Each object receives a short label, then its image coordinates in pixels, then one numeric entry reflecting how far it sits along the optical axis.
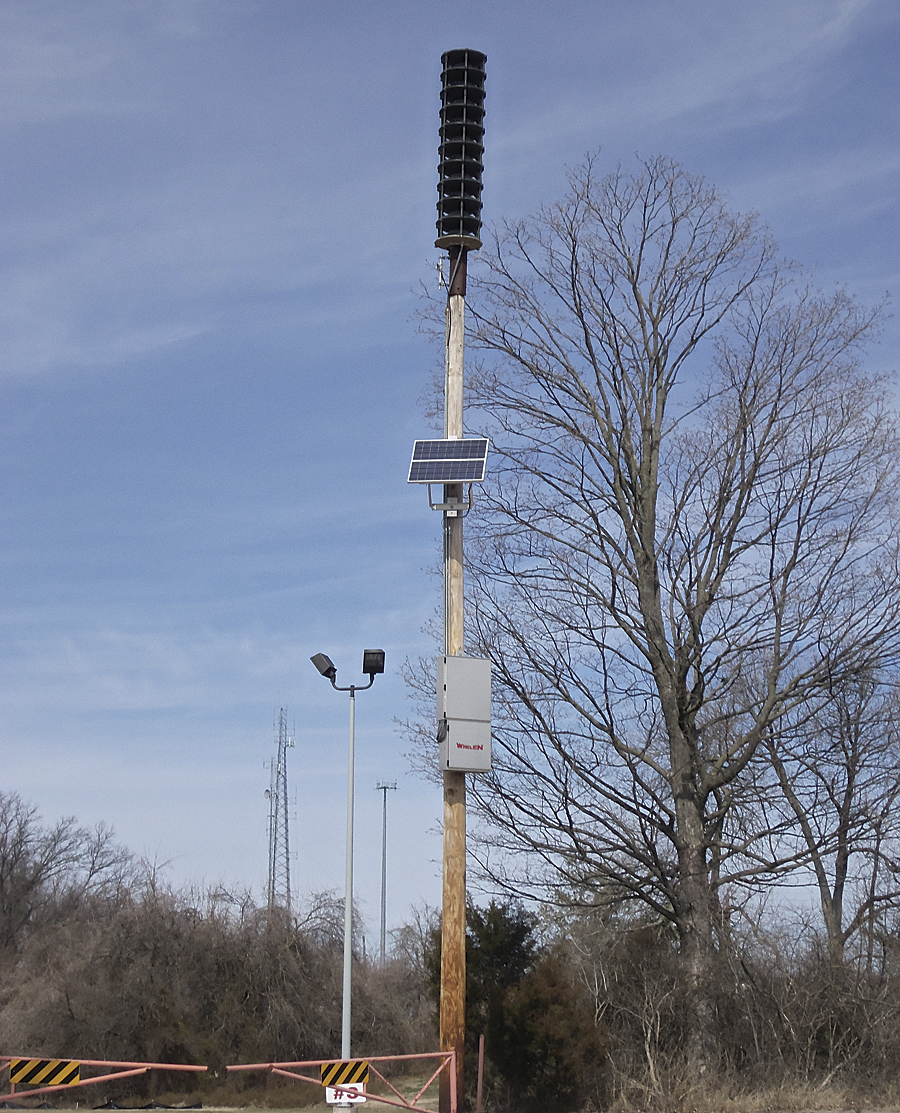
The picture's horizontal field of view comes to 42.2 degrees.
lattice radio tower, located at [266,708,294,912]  43.12
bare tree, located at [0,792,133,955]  43.19
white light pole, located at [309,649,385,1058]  17.83
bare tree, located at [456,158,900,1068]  17.41
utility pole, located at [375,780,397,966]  55.12
